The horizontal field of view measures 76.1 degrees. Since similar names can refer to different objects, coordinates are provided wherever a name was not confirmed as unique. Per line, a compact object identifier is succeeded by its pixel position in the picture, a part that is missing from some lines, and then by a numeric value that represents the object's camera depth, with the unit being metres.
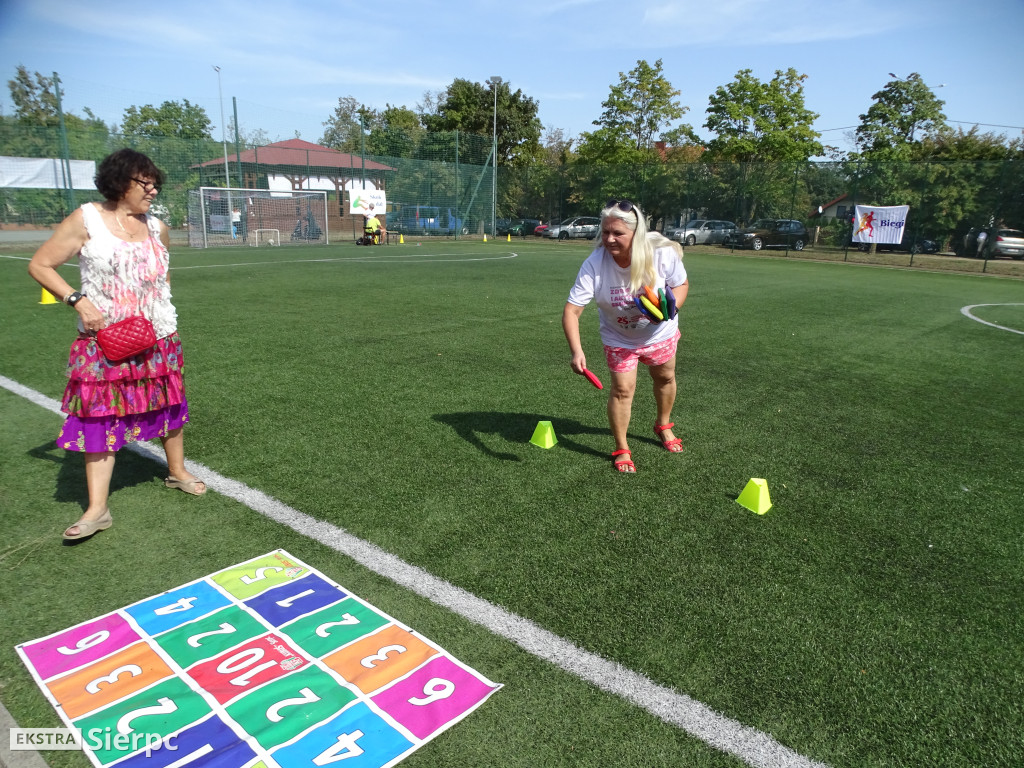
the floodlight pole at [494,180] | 35.41
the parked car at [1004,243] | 25.33
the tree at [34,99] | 22.54
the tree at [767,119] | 42.56
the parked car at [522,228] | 39.78
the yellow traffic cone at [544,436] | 4.88
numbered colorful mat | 2.15
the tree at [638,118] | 44.31
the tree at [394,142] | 31.64
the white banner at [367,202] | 29.89
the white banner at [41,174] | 21.98
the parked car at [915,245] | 26.85
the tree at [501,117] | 52.03
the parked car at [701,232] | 32.44
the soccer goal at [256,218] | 25.38
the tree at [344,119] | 62.56
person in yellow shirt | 27.36
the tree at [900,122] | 46.84
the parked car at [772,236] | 30.47
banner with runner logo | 27.05
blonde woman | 4.08
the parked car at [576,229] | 38.06
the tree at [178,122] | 31.55
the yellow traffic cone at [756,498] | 3.91
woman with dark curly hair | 3.22
